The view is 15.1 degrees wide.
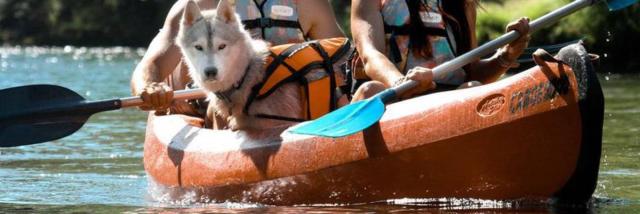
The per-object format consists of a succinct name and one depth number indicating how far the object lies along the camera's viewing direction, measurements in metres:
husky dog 12.63
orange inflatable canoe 11.14
